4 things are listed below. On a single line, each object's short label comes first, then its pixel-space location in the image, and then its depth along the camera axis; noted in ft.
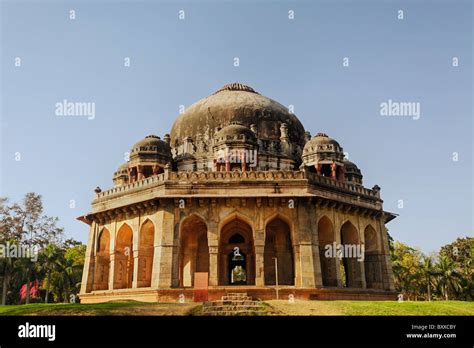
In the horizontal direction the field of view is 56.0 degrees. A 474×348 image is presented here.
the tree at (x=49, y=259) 117.20
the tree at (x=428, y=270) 127.65
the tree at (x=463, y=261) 126.21
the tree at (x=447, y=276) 125.31
